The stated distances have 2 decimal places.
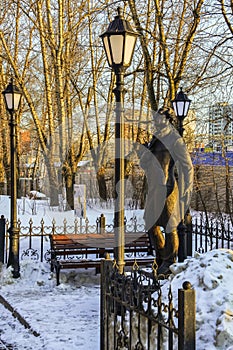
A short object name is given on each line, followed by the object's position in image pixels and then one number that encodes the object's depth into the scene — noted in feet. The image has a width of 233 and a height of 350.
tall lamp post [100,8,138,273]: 18.92
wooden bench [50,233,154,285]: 30.55
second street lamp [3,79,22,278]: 31.54
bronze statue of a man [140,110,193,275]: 25.45
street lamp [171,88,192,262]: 33.86
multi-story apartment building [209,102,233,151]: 63.31
